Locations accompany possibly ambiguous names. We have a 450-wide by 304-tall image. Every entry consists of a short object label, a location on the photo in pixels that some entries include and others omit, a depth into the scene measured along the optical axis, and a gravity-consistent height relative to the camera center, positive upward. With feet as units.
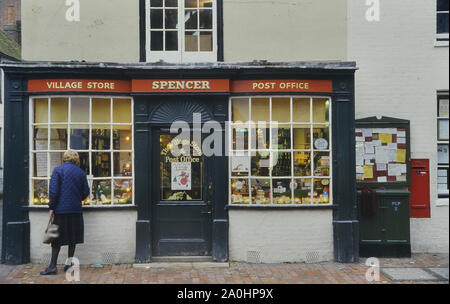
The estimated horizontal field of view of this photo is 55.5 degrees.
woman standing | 22.21 -2.15
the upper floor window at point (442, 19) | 27.53 +9.14
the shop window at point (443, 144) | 27.78 +1.04
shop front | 24.32 +0.30
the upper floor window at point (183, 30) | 25.64 +7.89
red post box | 27.20 -1.56
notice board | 26.63 +0.17
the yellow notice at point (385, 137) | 26.76 +1.48
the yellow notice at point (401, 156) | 26.71 +0.29
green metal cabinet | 25.36 -3.95
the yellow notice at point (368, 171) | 26.66 -0.64
